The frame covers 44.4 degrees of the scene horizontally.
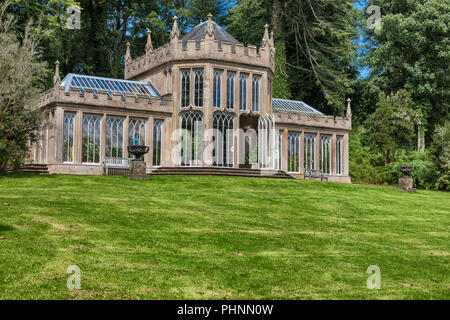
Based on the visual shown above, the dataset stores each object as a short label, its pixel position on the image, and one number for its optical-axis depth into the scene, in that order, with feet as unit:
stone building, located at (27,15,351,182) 92.99
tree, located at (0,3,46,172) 75.51
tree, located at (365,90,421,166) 131.13
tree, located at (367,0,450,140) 138.21
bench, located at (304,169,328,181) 108.58
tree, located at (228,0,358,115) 140.05
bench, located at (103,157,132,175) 92.58
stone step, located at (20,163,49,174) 89.30
